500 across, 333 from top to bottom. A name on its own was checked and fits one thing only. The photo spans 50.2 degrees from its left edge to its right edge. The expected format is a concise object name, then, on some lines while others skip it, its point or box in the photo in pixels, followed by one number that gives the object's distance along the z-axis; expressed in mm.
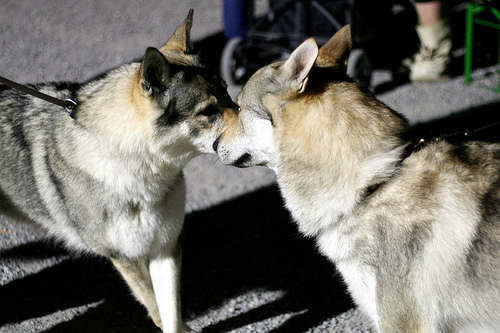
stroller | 6438
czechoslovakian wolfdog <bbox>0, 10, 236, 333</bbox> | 2936
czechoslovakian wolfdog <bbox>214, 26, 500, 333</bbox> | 2418
